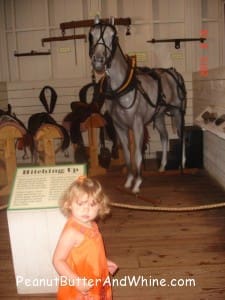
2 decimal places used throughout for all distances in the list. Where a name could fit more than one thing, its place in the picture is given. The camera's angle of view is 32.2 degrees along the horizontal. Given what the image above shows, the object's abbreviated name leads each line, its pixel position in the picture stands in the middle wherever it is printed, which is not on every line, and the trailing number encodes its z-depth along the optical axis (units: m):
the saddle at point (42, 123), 6.16
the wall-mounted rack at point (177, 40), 7.50
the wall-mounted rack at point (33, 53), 7.69
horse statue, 4.81
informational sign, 2.71
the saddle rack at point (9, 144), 5.73
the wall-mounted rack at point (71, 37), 7.42
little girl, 2.08
